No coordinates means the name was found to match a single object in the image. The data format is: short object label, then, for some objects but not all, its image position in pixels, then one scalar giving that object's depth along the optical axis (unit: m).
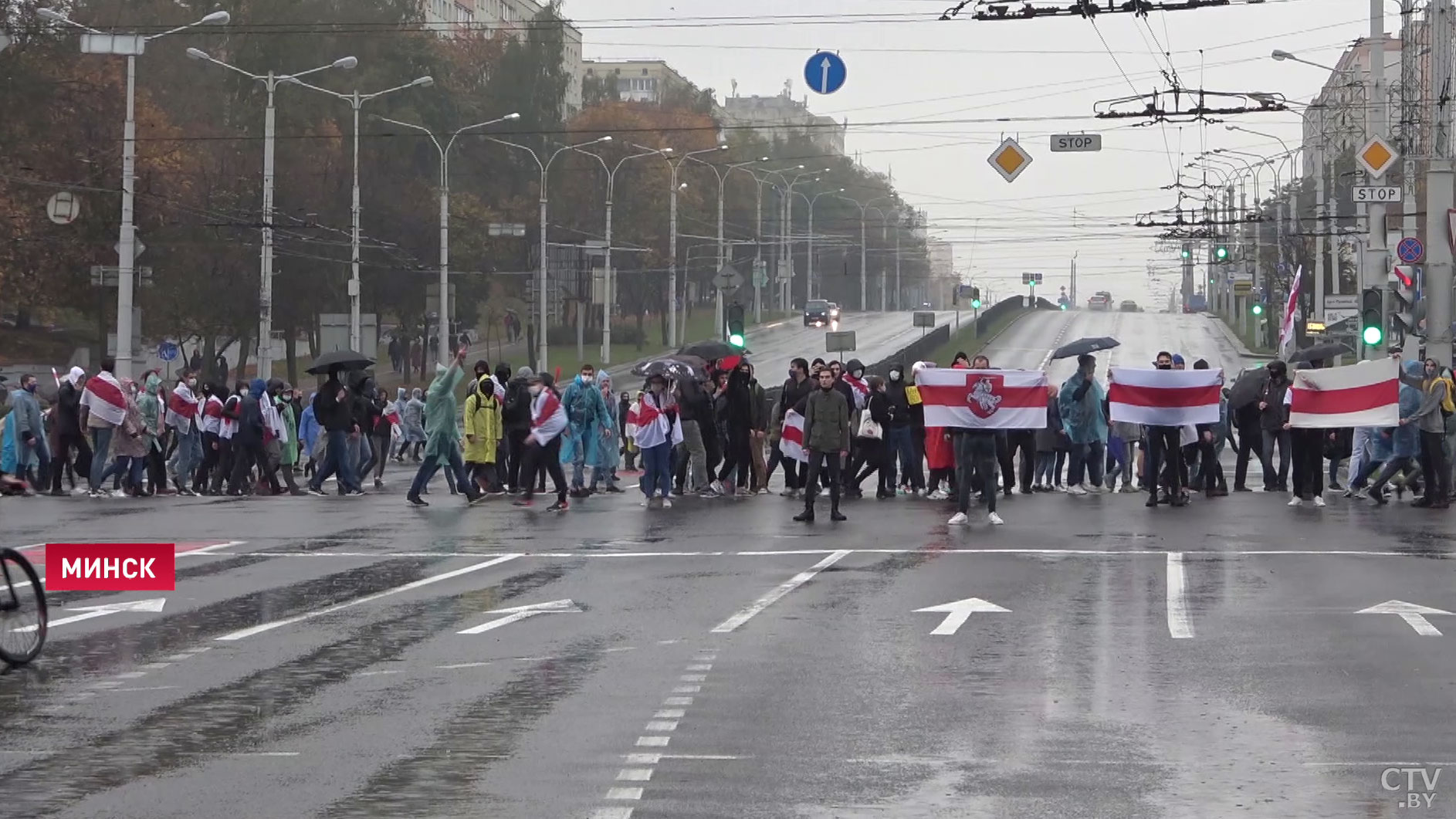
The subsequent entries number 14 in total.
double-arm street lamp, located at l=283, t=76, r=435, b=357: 61.09
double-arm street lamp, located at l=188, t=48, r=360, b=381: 53.66
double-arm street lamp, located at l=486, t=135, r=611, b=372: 77.25
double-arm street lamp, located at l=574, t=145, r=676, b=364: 81.50
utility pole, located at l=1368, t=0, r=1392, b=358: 37.78
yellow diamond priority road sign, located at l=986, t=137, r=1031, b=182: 38.72
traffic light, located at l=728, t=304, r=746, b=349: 49.72
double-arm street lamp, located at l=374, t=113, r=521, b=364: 70.50
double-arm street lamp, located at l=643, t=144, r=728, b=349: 97.62
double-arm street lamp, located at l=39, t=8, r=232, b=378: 45.09
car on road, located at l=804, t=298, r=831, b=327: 123.38
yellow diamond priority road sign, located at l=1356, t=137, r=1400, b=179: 36.47
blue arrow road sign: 35.75
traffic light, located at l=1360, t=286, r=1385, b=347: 36.94
